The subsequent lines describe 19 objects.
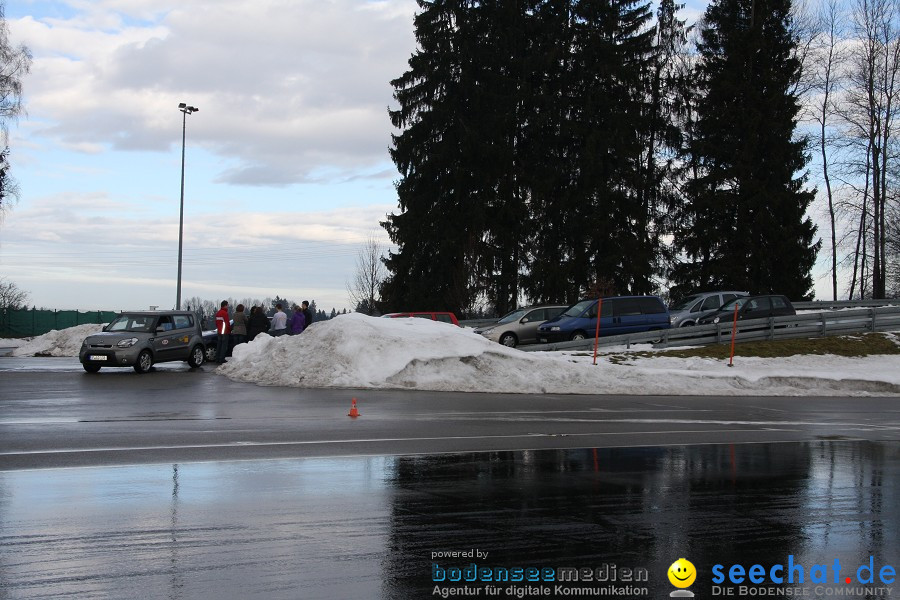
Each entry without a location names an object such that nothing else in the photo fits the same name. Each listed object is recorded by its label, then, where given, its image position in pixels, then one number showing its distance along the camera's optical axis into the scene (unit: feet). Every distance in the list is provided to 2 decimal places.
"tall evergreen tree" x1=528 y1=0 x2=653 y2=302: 152.35
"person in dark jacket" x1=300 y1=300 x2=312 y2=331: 93.55
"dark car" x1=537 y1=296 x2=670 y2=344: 99.66
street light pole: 142.31
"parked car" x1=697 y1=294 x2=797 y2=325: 110.42
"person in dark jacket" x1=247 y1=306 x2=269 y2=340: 89.41
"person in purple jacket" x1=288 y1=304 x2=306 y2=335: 91.76
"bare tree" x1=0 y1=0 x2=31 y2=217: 126.93
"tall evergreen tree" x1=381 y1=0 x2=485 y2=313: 149.59
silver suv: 77.20
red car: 107.45
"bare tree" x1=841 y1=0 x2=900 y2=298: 158.81
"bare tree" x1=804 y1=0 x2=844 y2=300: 171.63
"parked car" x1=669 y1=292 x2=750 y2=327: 118.52
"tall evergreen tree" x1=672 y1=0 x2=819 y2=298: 159.53
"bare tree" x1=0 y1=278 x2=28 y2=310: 207.62
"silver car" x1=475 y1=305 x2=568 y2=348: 106.32
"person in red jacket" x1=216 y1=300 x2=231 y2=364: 86.84
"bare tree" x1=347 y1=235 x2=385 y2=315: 227.61
